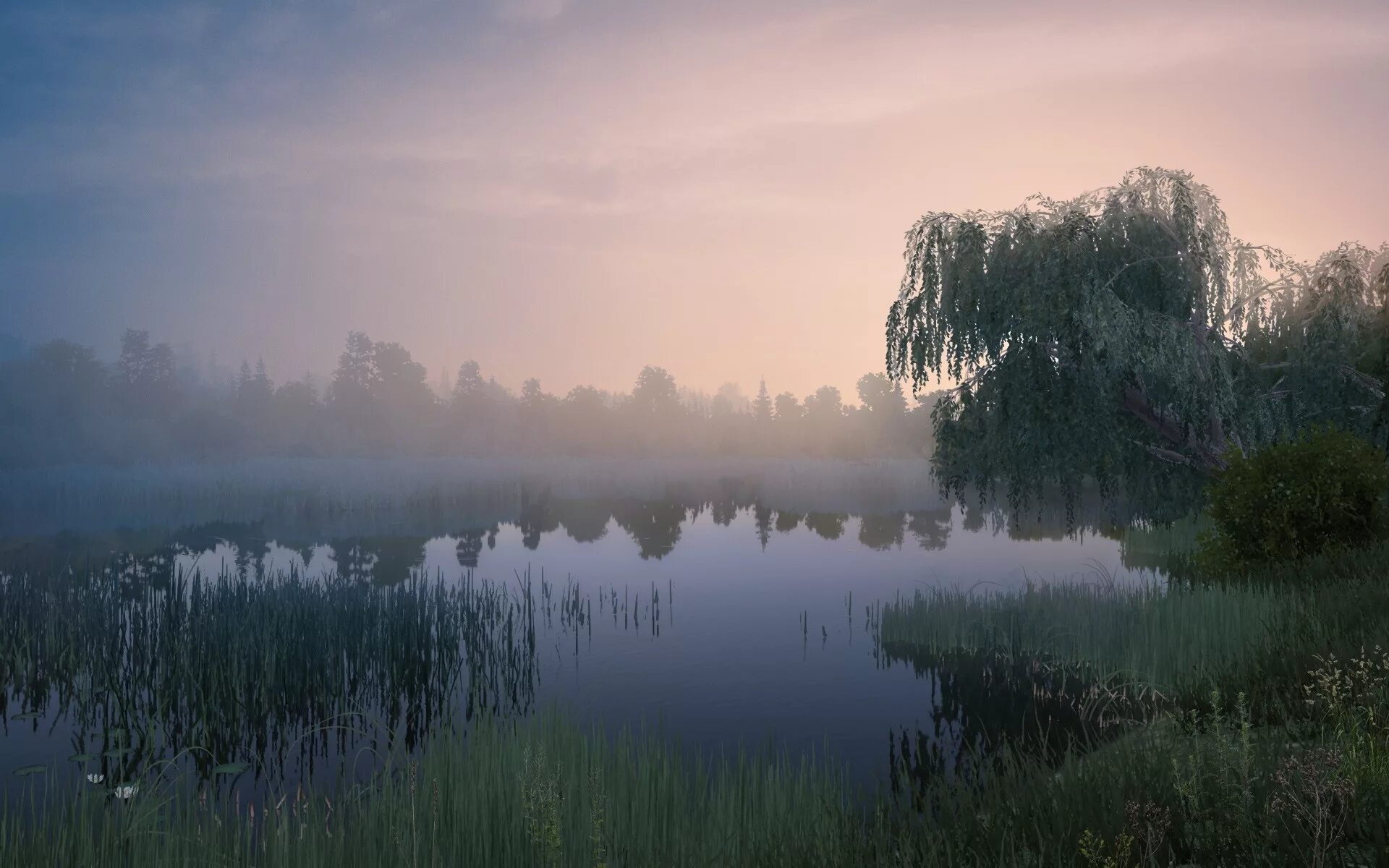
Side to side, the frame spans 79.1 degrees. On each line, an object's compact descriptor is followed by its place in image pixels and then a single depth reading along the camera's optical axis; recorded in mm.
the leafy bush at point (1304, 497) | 15367
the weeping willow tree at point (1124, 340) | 16172
